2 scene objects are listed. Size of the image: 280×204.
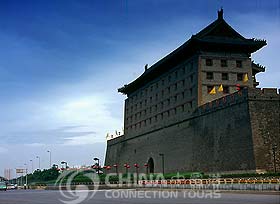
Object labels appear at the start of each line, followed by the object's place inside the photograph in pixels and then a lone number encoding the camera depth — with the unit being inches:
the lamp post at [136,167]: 2820.4
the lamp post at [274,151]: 1626.7
